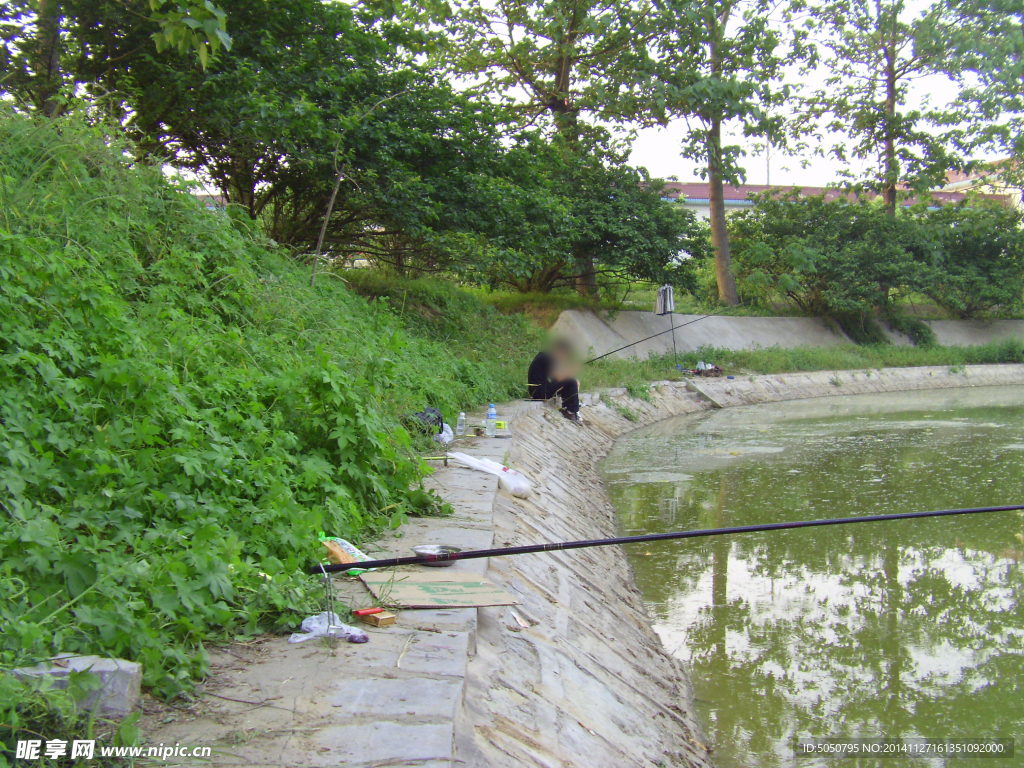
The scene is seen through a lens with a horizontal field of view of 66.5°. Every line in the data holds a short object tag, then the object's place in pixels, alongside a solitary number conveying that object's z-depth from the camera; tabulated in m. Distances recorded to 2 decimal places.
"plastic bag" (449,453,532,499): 6.07
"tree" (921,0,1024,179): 22.69
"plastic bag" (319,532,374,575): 3.64
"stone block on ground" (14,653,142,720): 2.22
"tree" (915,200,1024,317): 25.14
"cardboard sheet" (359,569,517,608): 3.34
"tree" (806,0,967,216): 24.06
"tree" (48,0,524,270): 9.26
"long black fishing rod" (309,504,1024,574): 3.34
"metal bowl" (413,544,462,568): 3.84
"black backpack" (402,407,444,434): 6.85
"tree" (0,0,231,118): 7.48
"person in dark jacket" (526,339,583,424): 11.31
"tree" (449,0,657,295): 13.27
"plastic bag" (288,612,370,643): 2.95
